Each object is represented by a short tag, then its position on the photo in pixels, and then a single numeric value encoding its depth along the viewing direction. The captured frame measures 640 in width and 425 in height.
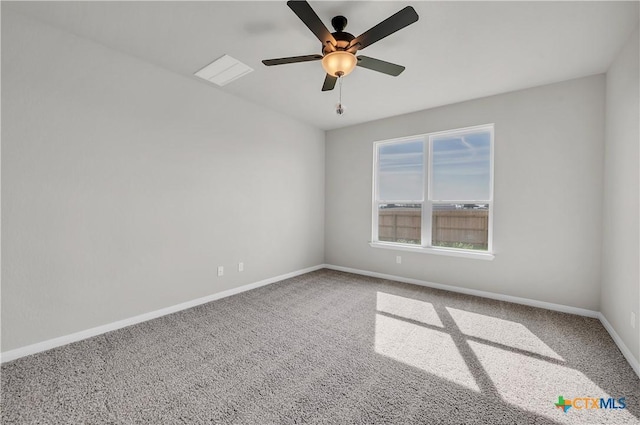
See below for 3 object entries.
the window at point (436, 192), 3.62
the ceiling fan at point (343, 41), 1.64
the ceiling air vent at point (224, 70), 2.72
